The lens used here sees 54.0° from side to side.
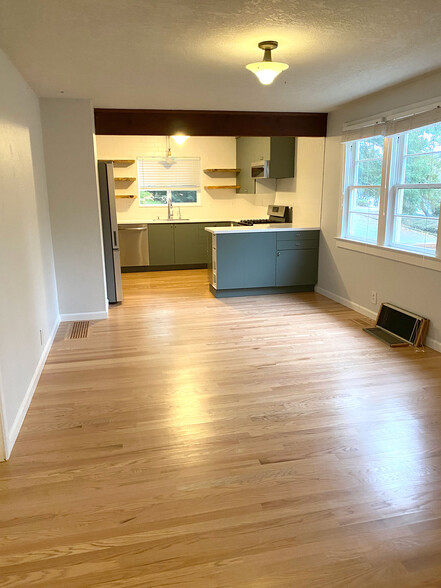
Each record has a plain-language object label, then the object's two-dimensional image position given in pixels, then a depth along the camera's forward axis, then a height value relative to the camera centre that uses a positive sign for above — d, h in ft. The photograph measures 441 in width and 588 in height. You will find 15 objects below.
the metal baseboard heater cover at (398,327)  12.78 -4.24
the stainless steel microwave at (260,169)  21.29 +0.96
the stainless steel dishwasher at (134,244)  24.13 -3.02
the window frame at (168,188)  25.59 +0.06
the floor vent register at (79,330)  14.12 -4.65
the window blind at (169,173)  25.67 +0.94
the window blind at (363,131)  14.02 +1.91
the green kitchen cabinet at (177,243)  24.59 -3.04
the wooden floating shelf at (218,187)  26.53 +0.10
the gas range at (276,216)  21.98 -1.42
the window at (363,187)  15.15 +0.03
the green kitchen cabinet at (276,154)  20.76 +1.65
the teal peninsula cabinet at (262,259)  18.57 -3.03
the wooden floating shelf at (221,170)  26.22 +1.10
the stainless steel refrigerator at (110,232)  16.57 -1.64
